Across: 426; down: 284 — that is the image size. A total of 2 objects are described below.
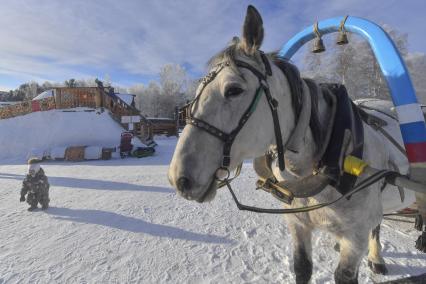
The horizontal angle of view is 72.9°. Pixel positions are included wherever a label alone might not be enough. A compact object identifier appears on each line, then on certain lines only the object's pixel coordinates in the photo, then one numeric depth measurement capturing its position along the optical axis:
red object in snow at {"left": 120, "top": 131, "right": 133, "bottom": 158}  14.09
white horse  1.38
